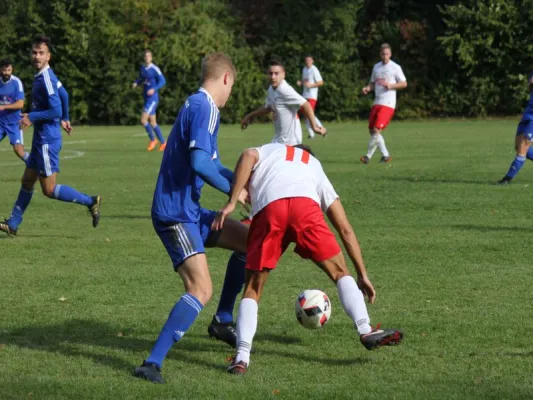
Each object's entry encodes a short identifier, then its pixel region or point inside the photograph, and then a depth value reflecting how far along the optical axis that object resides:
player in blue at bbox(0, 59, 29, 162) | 18.45
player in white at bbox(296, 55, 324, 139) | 32.22
